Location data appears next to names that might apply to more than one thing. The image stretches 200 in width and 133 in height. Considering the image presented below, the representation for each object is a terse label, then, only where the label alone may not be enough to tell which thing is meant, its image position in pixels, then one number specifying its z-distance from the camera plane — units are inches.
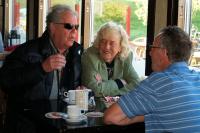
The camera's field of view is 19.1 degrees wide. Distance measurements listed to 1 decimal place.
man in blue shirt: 102.9
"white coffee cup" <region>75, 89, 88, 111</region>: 139.3
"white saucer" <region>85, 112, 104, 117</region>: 131.1
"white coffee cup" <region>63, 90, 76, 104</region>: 142.9
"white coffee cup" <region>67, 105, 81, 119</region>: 121.7
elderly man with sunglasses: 151.5
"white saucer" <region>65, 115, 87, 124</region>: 119.9
